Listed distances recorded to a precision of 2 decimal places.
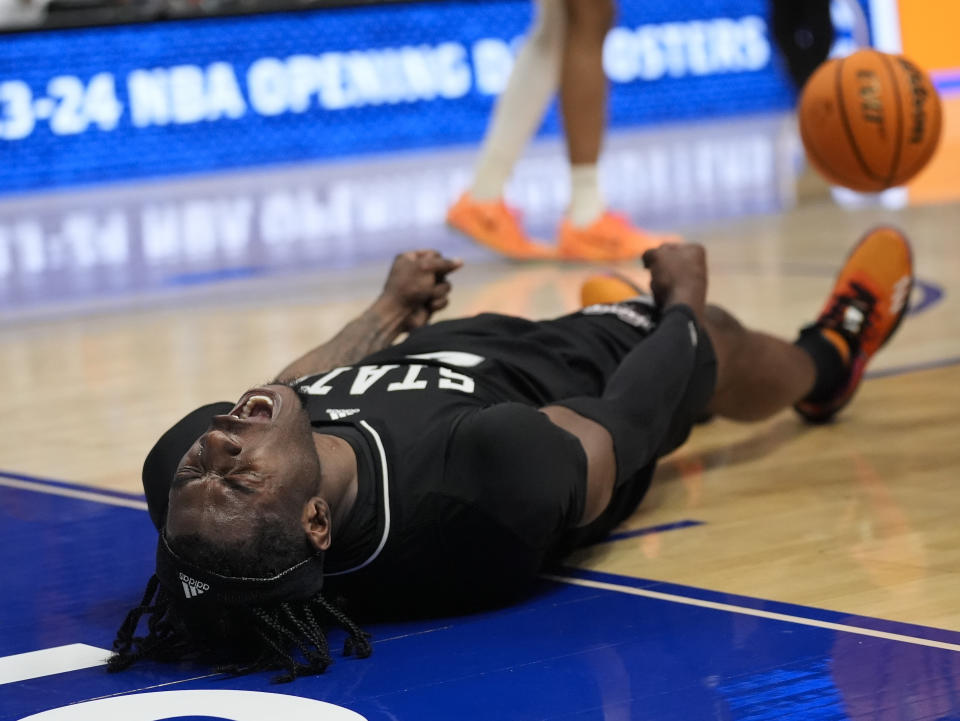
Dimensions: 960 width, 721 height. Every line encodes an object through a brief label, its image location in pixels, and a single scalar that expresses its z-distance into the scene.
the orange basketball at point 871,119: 8.76
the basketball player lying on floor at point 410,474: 4.04
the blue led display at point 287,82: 20.16
